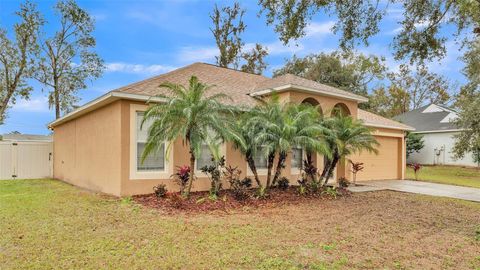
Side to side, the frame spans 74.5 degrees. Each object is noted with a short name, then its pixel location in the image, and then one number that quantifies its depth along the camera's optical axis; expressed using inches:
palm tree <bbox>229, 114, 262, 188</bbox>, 366.2
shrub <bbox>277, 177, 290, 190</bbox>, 448.2
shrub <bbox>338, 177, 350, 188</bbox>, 477.9
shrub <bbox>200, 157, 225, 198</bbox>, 382.9
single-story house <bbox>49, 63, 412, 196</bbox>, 382.9
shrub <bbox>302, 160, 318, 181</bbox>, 442.0
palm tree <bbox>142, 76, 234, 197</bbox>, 326.6
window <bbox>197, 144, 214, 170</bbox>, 433.6
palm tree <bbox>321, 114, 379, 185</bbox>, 428.2
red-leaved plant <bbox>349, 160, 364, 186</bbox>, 549.3
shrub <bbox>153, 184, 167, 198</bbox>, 369.4
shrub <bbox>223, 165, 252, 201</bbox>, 372.8
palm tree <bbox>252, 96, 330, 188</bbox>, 376.5
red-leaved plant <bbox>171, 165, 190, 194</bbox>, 368.2
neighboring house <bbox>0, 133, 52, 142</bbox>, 780.0
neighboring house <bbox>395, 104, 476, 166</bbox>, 1104.3
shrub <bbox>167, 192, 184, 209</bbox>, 330.1
